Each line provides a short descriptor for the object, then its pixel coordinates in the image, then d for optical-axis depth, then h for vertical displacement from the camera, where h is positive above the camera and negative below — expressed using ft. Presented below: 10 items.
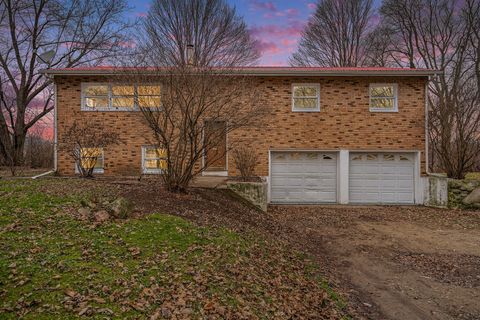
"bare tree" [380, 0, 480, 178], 71.31 +27.50
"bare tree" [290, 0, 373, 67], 84.43 +32.43
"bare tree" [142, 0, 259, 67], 73.15 +29.67
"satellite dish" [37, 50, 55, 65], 49.03 +15.11
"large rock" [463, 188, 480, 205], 41.68 -4.56
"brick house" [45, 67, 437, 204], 44.88 +3.83
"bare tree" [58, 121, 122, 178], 36.73 +1.53
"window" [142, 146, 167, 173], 45.01 -0.02
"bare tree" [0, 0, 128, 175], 66.08 +23.70
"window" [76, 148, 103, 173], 36.76 +0.28
